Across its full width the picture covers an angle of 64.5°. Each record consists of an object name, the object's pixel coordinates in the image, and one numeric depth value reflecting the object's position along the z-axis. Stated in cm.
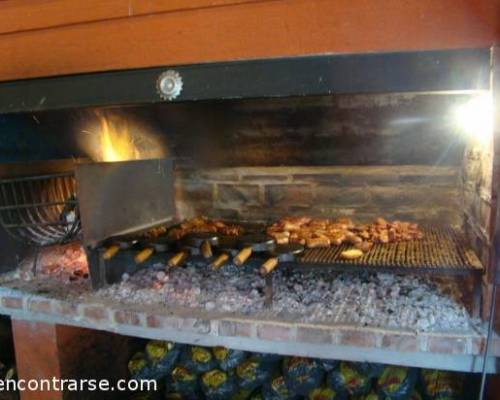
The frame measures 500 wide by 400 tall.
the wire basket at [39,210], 172
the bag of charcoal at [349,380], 169
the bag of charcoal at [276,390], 180
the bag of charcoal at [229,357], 187
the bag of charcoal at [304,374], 172
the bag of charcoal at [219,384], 189
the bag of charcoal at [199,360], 191
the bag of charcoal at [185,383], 196
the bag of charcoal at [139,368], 201
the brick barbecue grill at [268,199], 128
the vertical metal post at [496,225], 115
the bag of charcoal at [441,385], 168
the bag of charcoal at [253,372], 183
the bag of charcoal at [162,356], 196
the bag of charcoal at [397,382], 165
